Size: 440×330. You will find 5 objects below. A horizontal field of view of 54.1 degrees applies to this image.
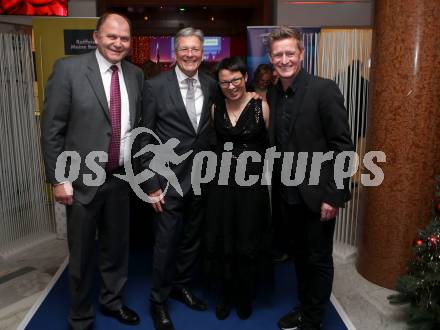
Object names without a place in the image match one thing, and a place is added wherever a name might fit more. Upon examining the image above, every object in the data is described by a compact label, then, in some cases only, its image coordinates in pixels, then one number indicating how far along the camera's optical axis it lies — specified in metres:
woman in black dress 2.36
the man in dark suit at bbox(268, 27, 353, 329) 2.09
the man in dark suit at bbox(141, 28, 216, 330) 2.36
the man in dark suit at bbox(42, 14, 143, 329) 2.14
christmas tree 2.28
